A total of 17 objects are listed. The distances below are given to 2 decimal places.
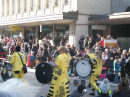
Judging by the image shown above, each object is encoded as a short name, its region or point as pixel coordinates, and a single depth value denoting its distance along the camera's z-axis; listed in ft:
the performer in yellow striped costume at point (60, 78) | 23.63
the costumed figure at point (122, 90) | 19.35
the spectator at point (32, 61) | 55.64
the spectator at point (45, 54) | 53.78
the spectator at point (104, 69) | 41.87
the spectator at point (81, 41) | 59.42
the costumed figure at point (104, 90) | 21.33
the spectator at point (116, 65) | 40.37
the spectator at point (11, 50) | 57.93
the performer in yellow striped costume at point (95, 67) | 30.53
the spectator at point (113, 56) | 42.99
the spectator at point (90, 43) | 52.26
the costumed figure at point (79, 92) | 21.95
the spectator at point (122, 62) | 40.37
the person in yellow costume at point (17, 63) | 29.86
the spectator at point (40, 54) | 54.34
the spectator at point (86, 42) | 53.72
